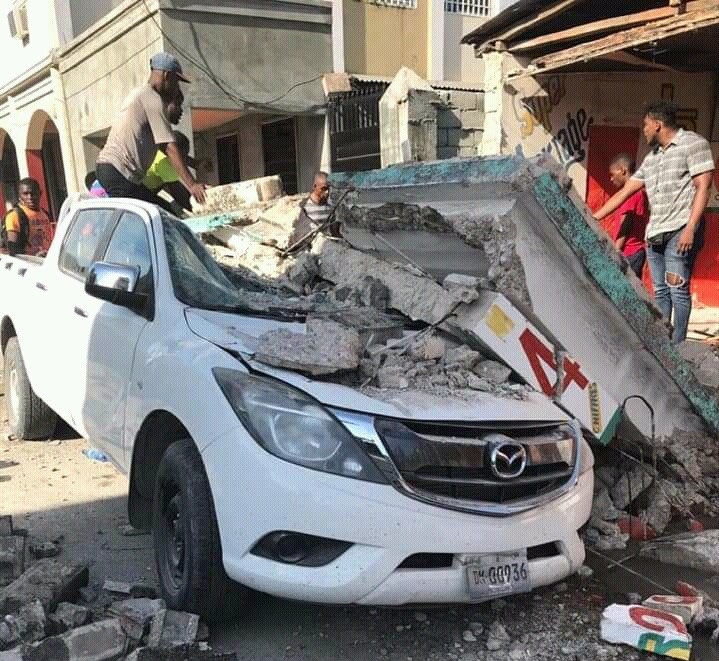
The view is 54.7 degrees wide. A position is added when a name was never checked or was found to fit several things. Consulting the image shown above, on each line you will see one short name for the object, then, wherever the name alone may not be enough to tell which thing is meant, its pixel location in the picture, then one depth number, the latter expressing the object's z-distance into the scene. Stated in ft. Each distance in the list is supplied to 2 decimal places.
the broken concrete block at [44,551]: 10.92
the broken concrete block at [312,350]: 8.36
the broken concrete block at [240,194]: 25.16
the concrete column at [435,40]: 40.50
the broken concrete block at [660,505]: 11.67
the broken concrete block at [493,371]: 9.55
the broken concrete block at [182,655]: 7.65
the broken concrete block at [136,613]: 8.25
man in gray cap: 17.34
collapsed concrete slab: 10.25
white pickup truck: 7.56
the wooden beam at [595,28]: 19.33
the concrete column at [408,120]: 31.48
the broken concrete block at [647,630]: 8.39
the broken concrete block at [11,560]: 10.07
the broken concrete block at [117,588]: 9.53
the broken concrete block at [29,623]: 8.17
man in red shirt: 19.61
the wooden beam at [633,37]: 17.76
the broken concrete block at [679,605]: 9.02
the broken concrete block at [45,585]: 8.70
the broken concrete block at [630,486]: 11.80
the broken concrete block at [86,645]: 7.58
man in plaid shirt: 16.38
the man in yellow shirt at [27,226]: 23.70
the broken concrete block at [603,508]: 11.62
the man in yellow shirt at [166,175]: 17.93
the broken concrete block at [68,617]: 8.49
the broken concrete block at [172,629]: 7.91
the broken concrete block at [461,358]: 9.57
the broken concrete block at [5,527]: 11.11
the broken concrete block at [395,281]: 10.28
